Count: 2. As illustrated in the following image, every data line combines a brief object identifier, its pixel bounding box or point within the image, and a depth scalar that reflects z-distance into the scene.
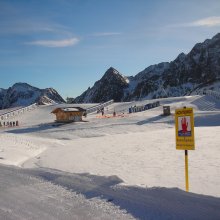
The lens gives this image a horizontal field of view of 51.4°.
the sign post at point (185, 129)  5.72
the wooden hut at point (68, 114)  28.39
